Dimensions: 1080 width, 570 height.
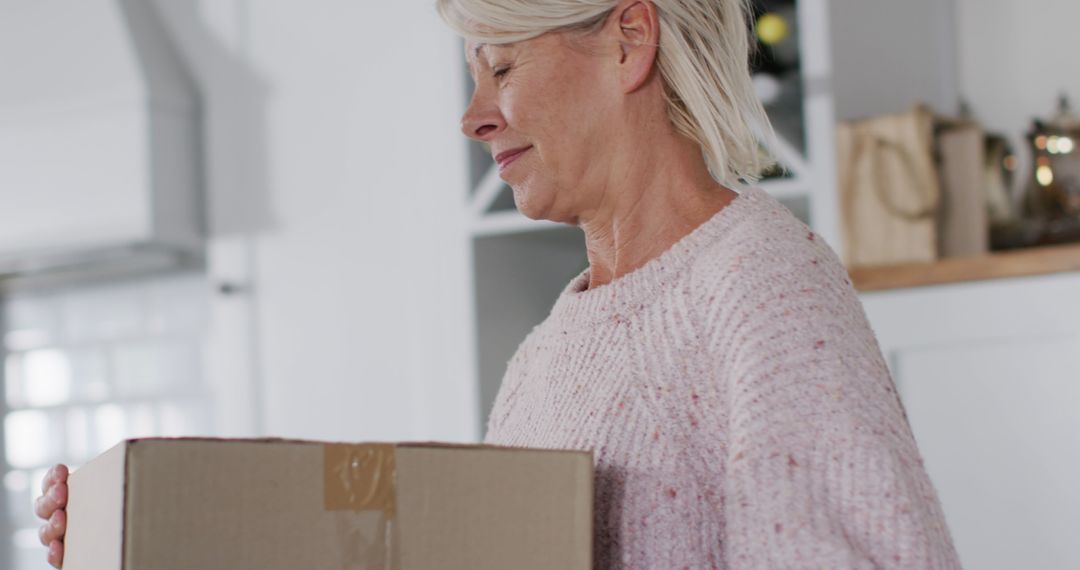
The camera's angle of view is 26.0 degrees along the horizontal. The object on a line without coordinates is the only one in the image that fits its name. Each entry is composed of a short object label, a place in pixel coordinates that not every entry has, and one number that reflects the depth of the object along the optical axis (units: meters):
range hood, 3.85
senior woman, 1.59
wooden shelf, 2.62
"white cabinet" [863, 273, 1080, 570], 2.61
